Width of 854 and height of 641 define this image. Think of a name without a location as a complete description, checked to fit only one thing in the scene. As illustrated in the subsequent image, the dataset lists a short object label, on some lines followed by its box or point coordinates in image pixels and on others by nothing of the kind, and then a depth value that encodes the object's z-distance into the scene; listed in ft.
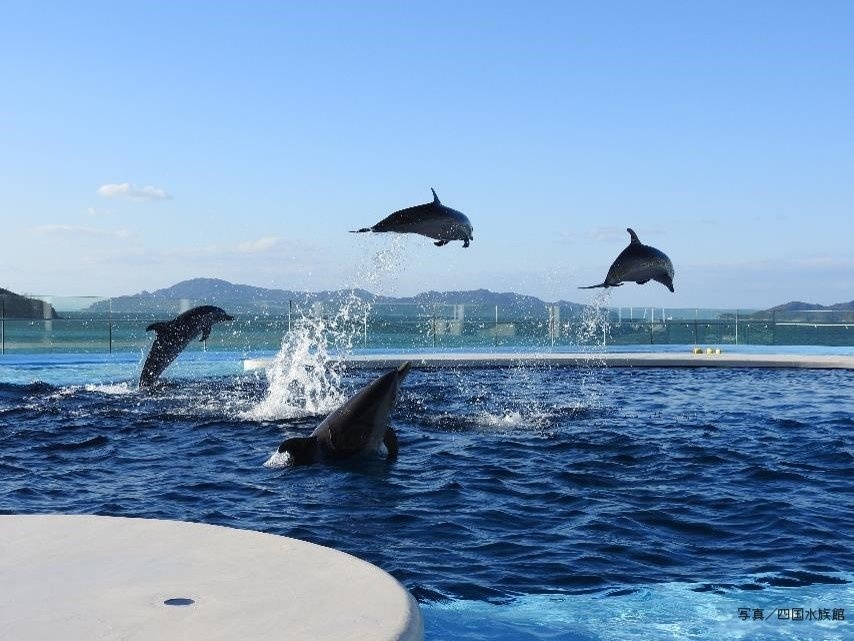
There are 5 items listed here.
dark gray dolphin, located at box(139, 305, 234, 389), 43.80
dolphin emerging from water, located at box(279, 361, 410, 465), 26.40
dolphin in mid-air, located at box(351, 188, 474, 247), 32.17
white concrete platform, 10.78
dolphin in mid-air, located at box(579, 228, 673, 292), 38.11
